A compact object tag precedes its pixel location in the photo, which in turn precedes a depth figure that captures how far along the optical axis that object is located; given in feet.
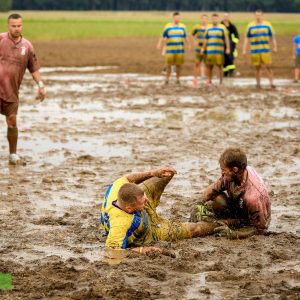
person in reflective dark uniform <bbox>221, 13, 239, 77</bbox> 84.09
